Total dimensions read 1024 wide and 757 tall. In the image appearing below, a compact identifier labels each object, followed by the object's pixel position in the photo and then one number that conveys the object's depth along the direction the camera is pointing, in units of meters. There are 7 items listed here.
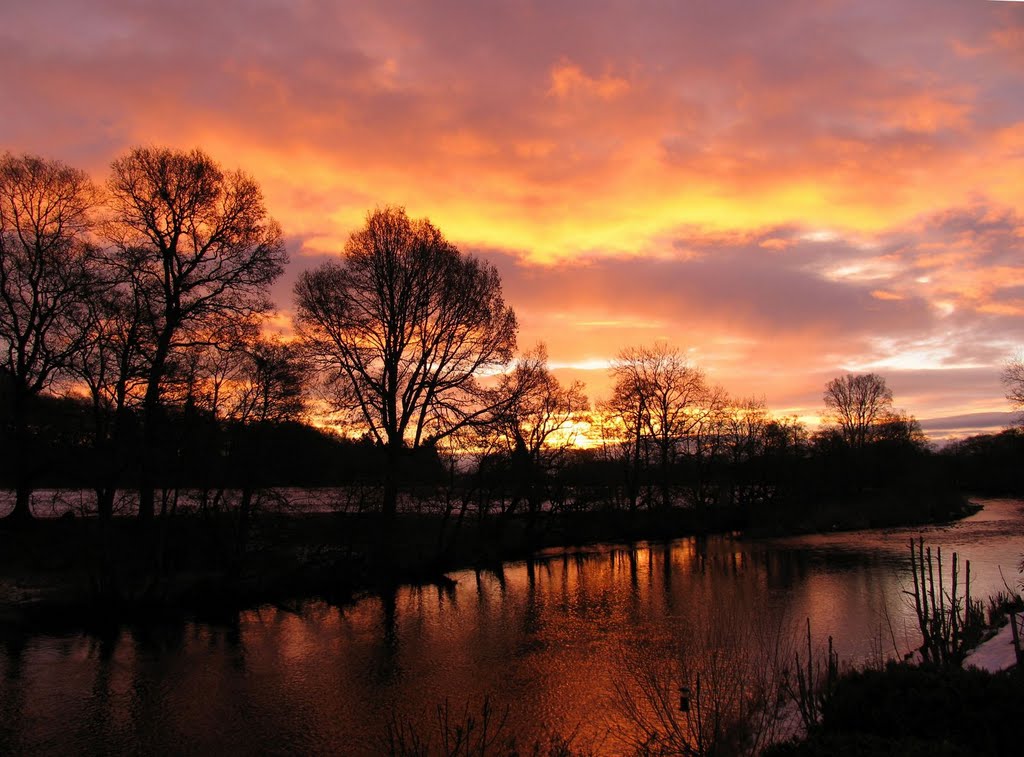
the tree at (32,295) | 23.31
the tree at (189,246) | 23.30
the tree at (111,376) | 19.80
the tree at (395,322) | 26.95
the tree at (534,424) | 29.36
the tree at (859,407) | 88.81
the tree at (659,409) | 51.22
